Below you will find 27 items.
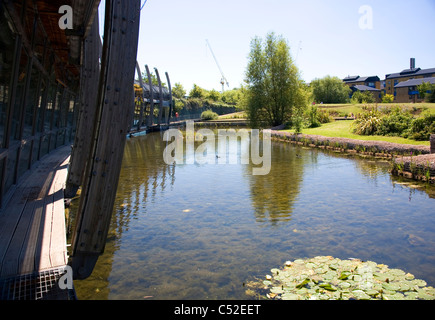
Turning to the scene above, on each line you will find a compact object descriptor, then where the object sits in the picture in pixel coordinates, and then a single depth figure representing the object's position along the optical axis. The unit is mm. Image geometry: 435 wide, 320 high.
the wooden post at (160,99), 33050
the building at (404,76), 79562
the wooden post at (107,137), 2789
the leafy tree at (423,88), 56106
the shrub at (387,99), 50888
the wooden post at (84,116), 6418
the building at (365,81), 92525
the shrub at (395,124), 18609
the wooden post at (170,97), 35781
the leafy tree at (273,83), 34344
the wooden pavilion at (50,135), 2854
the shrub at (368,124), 20297
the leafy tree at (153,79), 66638
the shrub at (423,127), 15805
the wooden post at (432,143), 12375
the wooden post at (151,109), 29597
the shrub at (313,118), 29391
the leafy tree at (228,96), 94012
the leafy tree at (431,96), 46769
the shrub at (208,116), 52219
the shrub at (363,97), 60922
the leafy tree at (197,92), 80812
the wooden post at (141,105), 29328
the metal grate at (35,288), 2969
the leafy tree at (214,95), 82375
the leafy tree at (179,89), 77375
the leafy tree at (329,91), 65438
